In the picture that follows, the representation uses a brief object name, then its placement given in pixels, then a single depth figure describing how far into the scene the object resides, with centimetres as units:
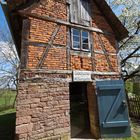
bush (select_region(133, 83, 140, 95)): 2237
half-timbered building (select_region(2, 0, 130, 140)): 542
